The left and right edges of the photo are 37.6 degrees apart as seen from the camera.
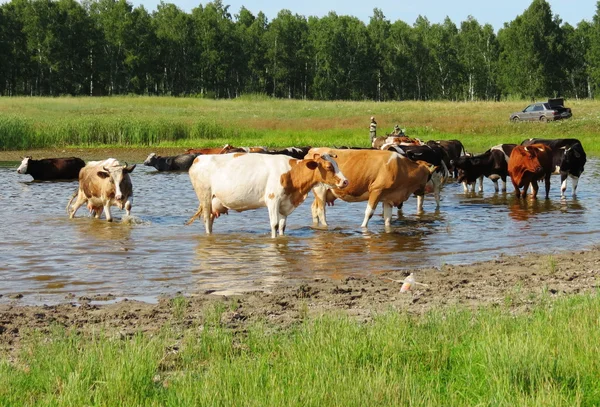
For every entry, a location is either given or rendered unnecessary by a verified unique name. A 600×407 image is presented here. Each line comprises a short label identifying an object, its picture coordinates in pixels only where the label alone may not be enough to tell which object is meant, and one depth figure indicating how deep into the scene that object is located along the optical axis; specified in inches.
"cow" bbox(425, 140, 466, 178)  1034.4
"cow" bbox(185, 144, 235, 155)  1230.0
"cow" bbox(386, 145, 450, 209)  877.2
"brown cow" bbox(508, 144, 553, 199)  860.6
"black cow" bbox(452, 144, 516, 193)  954.1
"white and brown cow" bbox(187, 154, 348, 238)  606.2
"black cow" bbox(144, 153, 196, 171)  1373.0
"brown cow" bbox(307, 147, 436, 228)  677.9
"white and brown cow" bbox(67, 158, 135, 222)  701.3
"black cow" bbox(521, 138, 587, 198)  887.1
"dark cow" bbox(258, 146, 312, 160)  1060.0
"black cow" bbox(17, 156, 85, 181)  1203.2
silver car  2240.4
